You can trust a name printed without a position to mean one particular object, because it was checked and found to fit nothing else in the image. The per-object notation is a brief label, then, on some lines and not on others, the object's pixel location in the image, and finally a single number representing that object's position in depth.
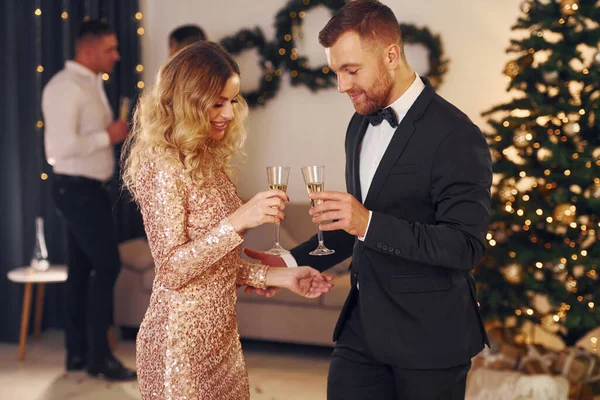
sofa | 4.69
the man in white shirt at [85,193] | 4.27
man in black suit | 1.94
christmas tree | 3.93
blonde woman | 1.99
